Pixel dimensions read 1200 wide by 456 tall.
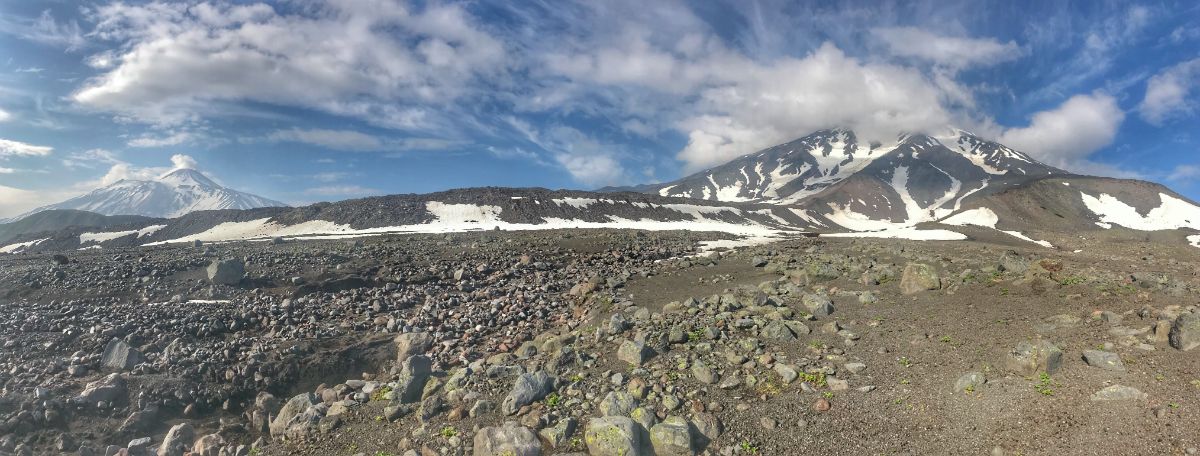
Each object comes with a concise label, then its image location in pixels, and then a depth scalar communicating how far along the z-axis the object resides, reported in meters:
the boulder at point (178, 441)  10.80
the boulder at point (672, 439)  8.70
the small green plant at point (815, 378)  10.51
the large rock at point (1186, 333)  9.12
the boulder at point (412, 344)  16.25
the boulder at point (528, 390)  10.51
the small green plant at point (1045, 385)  8.74
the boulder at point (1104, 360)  8.96
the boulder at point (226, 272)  23.31
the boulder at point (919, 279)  16.33
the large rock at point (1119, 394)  8.09
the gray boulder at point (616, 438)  8.73
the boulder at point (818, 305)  14.94
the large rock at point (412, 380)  11.44
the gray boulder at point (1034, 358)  9.27
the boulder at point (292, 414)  11.07
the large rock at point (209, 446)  10.58
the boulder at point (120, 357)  14.56
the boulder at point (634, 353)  12.32
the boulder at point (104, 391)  12.36
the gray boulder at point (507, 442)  8.86
